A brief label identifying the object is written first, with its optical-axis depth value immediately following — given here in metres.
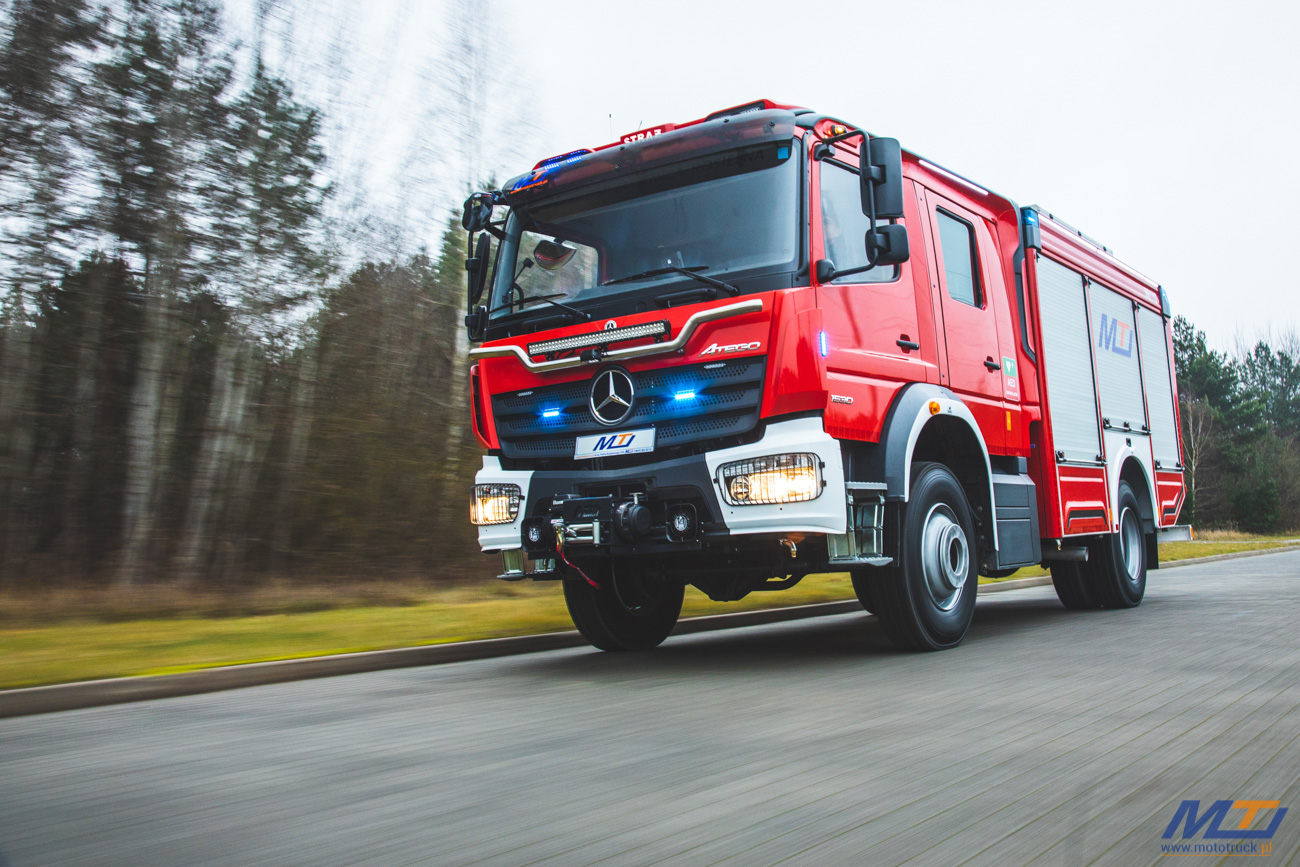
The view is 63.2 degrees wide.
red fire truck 6.13
